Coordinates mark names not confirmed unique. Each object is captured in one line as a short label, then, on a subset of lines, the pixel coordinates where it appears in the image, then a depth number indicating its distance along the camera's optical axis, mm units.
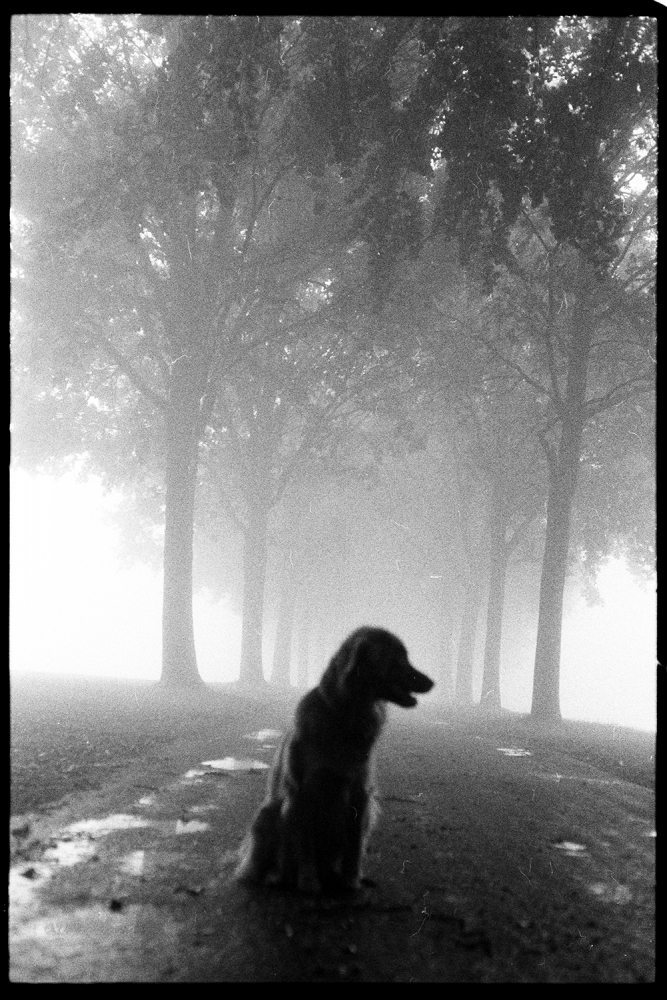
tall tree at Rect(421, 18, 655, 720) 11133
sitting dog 4039
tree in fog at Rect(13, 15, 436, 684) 13727
